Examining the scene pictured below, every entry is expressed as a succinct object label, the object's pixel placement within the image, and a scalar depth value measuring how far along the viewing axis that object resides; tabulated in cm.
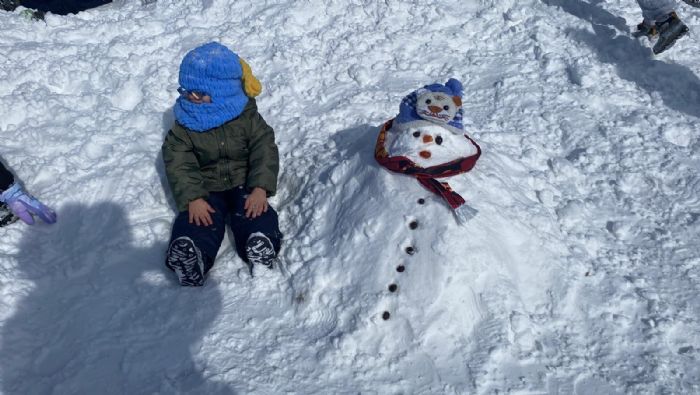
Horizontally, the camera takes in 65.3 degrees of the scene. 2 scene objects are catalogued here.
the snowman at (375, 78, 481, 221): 308
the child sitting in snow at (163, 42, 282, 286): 321
